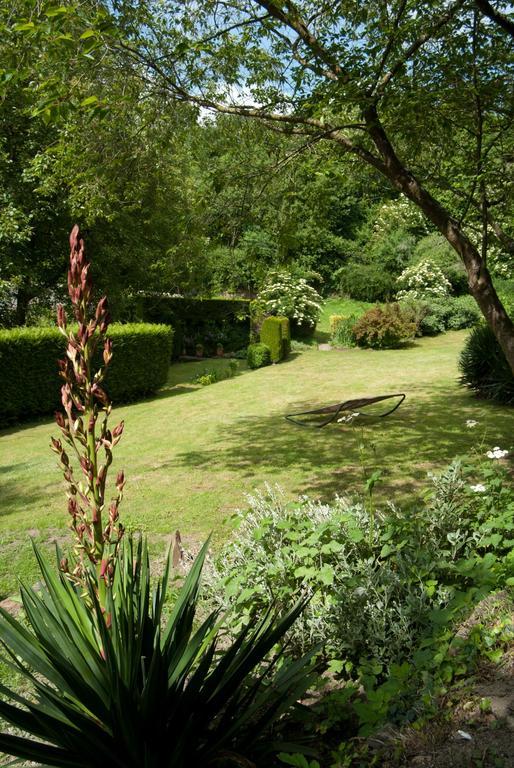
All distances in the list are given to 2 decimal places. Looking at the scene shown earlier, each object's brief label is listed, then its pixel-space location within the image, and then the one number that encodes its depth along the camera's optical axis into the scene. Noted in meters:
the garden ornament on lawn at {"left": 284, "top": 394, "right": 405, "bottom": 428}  8.70
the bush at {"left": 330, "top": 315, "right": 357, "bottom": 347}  20.84
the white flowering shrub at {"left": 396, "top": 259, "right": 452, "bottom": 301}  22.20
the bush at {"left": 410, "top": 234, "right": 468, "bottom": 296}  23.14
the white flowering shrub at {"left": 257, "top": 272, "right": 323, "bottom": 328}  20.09
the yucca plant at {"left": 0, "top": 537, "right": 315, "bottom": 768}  1.77
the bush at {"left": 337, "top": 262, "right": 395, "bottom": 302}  25.02
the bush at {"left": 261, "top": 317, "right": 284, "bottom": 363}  18.77
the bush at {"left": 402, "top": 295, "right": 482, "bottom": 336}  21.30
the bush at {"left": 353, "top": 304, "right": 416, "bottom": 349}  19.41
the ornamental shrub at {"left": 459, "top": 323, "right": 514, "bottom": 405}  10.28
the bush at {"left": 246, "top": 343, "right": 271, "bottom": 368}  18.44
